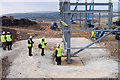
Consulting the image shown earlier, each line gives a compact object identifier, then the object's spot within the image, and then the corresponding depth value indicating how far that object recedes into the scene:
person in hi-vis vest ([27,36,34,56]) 9.35
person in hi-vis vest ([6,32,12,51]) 10.67
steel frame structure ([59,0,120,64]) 7.85
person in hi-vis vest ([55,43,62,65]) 8.16
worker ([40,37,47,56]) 9.45
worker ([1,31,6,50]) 10.89
